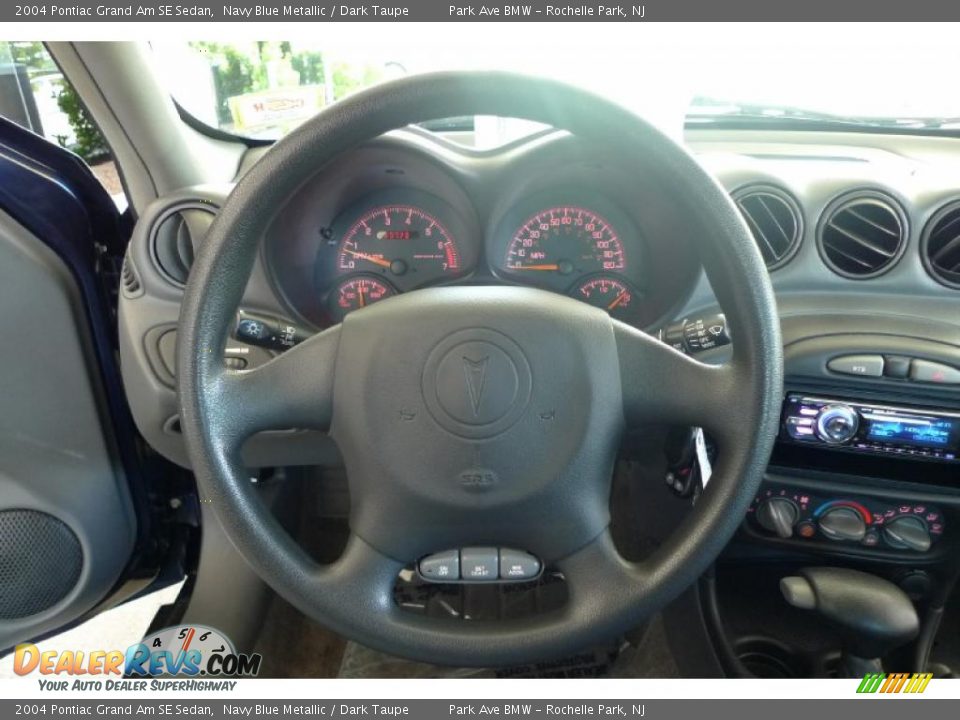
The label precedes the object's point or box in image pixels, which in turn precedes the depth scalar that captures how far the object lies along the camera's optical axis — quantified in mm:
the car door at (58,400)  1213
